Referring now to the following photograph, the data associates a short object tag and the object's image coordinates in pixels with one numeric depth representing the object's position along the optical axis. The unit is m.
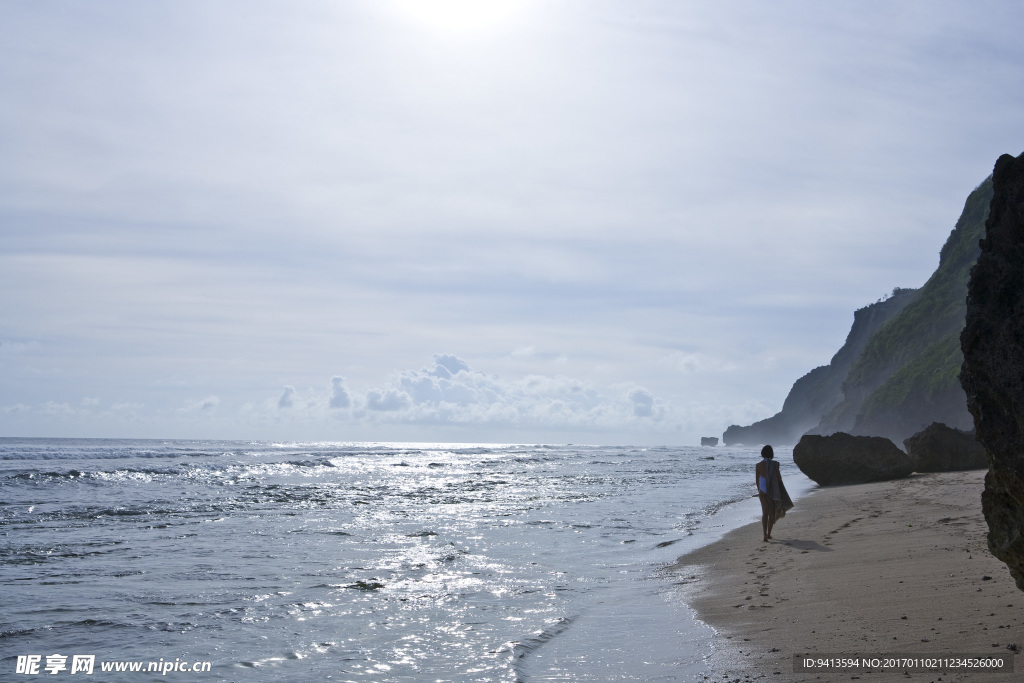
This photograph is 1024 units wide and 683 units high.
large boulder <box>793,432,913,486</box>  23.89
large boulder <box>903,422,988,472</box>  24.25
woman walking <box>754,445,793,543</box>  13.14
